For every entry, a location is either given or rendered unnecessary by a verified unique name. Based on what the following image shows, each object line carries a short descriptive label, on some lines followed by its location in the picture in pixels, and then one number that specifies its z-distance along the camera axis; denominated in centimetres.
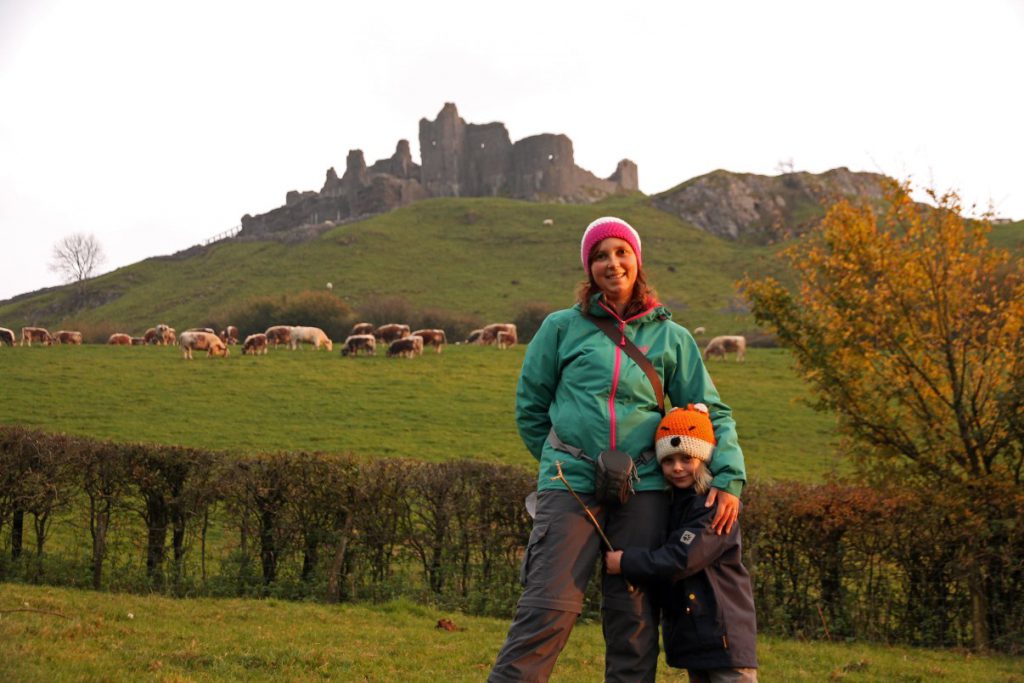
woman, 396
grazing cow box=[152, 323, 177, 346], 4144
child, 393
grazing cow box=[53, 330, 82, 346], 3966
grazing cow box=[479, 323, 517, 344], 4052
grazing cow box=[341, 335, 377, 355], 3516
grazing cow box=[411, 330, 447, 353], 3759
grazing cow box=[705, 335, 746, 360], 3731
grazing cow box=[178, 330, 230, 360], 3384
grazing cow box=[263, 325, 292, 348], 3847
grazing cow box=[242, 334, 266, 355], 3544
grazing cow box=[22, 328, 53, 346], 3709
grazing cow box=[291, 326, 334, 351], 3816
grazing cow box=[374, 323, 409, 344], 4002
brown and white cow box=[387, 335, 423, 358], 3447
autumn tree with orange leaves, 1004
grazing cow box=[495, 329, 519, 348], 3934
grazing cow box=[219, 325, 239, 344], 4447
